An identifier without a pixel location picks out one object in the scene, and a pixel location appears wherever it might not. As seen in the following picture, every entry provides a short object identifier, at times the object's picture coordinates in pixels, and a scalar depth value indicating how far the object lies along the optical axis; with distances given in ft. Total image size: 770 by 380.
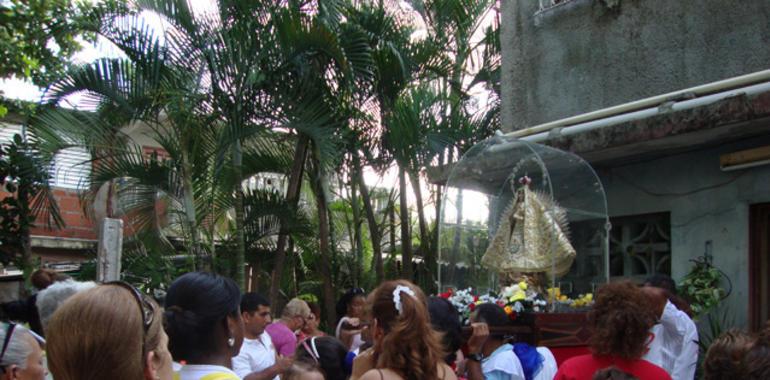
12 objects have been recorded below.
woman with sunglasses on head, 7.71
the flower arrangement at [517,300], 21.90
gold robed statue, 25.79
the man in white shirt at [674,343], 19.69
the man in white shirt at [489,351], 16.52
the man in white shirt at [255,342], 19.86
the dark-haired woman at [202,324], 10.69
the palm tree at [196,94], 32.86
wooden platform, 20.77
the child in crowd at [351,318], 23.30
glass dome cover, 26.00
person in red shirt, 14.44
